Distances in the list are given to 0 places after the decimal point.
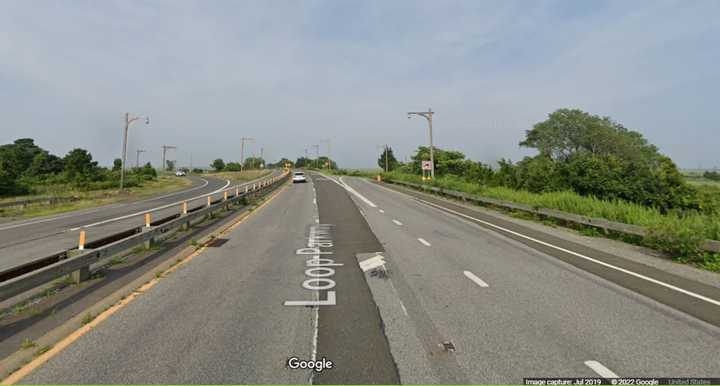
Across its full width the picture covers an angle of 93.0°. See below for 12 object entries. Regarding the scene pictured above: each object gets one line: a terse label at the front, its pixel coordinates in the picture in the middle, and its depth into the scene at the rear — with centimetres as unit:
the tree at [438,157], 7816
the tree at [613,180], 2492
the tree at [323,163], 15575
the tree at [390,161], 11350
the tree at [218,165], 16688
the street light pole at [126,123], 3413
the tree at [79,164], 5590
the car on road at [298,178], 4972
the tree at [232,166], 16038
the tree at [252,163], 16112
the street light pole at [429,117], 3453
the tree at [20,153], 7138
